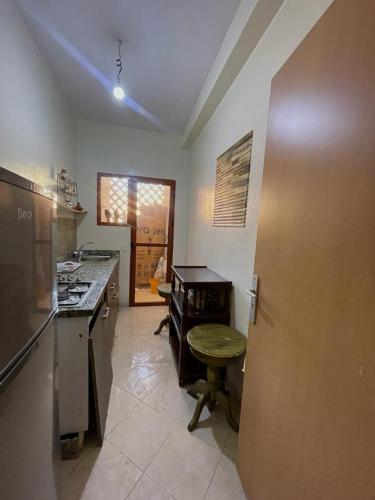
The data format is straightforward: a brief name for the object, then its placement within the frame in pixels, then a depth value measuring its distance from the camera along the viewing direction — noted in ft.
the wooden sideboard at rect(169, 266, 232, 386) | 6.01
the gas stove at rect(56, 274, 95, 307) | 4.32
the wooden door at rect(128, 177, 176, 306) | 11.68
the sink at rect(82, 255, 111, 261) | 9.96
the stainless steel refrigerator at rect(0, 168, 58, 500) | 1.65
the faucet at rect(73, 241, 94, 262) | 9.60
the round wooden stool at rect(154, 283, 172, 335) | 8.74
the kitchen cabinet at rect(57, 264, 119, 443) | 3.99
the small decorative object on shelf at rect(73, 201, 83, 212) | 10.16
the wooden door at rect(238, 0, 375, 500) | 1.79
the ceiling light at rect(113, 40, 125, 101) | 6.24
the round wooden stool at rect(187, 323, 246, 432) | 4.66
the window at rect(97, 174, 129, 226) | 11.27
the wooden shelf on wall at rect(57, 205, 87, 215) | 8.08
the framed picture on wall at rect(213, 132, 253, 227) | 5.40
